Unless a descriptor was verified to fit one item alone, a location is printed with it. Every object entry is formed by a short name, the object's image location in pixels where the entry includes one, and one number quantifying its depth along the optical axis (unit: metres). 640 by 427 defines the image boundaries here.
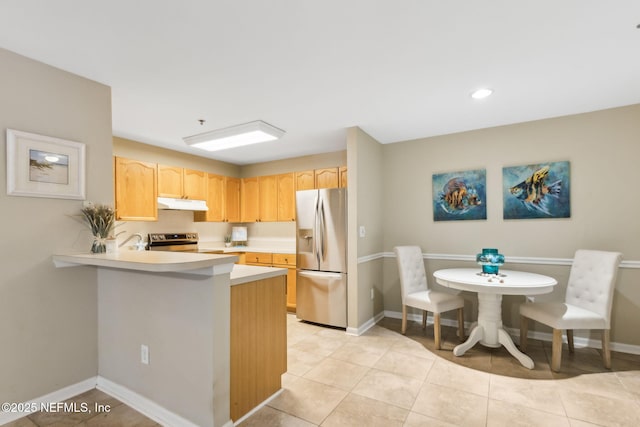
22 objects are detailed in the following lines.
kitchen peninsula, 1.76
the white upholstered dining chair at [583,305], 2.56
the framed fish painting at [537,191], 3.21
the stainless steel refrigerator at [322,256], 3.69
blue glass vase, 3.04
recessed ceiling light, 2.58
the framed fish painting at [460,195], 3.63
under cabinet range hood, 4.14
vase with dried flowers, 2.25
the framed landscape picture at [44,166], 1.96
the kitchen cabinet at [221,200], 4.91
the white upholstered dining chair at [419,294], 3.10
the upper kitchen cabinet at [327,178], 4.55
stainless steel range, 4.19
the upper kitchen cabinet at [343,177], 4.48
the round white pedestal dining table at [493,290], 2.55
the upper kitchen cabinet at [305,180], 4.75
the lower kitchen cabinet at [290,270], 4.43
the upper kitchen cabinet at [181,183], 4.25
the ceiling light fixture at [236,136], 3.36
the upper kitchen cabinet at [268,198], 4.96
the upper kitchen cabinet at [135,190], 3.72
